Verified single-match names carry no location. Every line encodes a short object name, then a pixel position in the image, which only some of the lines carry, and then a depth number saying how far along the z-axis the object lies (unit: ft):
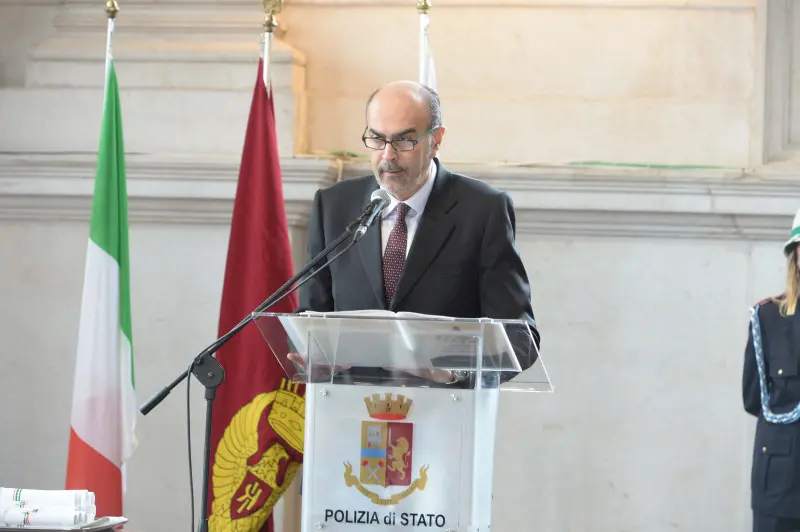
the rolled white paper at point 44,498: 17.16
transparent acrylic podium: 16.07
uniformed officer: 25.59
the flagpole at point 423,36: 27.36
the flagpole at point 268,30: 26.58
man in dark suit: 19.28
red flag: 24.94
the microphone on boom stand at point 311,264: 16.45
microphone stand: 16.91
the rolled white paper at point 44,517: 16.95
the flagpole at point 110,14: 26.78
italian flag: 25.91
